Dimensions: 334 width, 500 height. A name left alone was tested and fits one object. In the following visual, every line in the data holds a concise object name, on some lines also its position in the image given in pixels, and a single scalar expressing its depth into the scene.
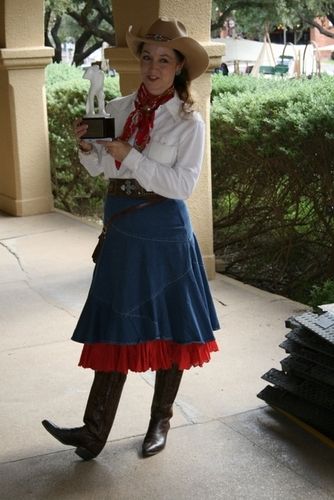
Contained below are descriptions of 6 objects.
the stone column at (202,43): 6.02
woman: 3.29
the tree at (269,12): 21.83
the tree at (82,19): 18.58
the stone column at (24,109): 8.79
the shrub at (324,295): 5.63
